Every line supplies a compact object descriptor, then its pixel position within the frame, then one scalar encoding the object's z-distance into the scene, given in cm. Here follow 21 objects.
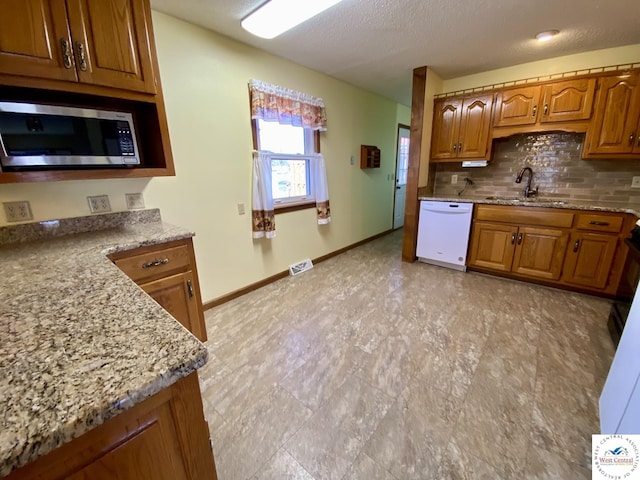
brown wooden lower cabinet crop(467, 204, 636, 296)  243
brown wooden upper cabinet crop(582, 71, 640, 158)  239
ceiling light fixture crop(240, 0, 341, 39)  174
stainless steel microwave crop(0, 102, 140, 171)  128
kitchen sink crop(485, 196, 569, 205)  271
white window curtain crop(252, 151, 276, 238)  260
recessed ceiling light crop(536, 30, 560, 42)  224
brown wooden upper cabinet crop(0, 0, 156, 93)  118
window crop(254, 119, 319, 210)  277
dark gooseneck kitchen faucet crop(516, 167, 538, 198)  308
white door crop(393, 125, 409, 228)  497
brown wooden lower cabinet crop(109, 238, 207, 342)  151
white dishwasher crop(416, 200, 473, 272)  313
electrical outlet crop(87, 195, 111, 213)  177
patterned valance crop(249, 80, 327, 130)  248
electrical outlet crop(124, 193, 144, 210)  192
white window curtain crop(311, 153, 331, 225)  321
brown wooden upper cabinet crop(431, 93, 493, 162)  305
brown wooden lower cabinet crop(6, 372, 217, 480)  48
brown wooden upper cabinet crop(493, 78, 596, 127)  255
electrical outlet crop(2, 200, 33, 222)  151
